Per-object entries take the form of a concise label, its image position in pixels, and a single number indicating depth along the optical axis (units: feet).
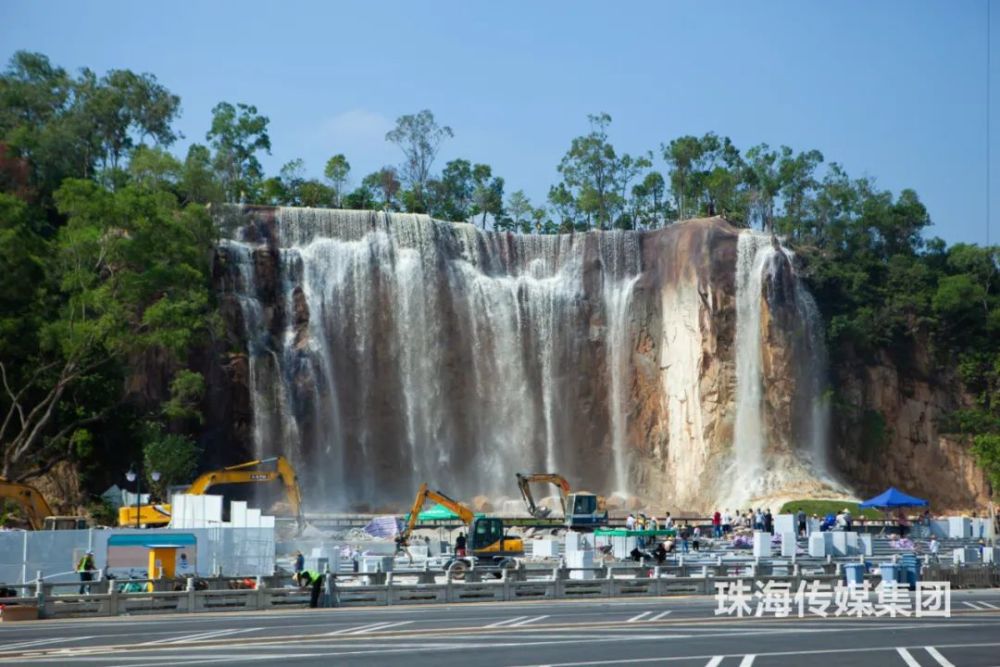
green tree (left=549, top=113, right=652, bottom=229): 353.92
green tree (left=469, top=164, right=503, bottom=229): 359.25
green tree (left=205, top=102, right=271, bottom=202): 326.05
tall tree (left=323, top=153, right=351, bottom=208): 342.44
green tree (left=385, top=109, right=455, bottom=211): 350.02
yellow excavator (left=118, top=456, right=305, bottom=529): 172.24
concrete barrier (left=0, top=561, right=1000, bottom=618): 105.91
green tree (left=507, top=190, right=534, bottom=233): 358.64
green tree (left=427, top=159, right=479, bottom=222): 351.05
